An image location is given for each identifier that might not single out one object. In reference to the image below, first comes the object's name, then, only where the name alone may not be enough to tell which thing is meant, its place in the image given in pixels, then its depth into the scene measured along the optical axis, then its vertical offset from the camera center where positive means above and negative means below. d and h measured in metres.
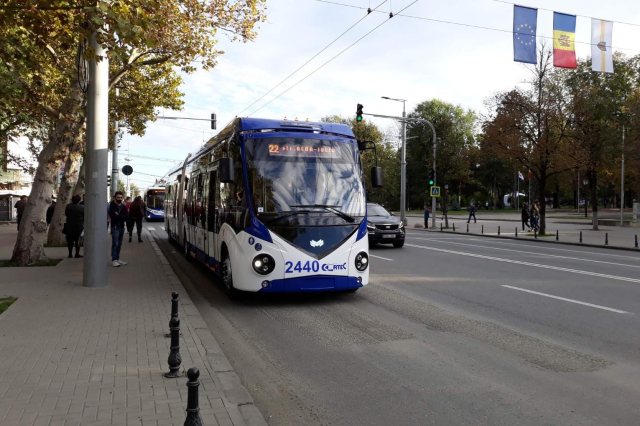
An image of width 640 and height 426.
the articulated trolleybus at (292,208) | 8.41 -0.06
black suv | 19.31 -0.91
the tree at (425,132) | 60.60 +8.96
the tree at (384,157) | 70.50 +6.43
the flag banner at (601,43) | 19.12 +5.90
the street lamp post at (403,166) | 37.06 +2.85
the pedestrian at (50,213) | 24.88 -0.51
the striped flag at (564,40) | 18.86 +5.91
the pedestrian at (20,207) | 24.98 -0.25
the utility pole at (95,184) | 9.98 +0.34
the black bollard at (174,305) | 5.16 -0.98
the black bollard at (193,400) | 3.18 -1.17
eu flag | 18.36 +5.98
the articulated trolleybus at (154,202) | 44.63 +0.08
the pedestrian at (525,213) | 33.78 -0.37
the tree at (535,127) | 27.52 +4.18
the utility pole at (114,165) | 28.41 +2.01
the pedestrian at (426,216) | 39.21 -0.73
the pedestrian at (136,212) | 20.14 -0.34
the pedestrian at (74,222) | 15.16 -0.56
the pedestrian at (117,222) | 13.30 -0.48
